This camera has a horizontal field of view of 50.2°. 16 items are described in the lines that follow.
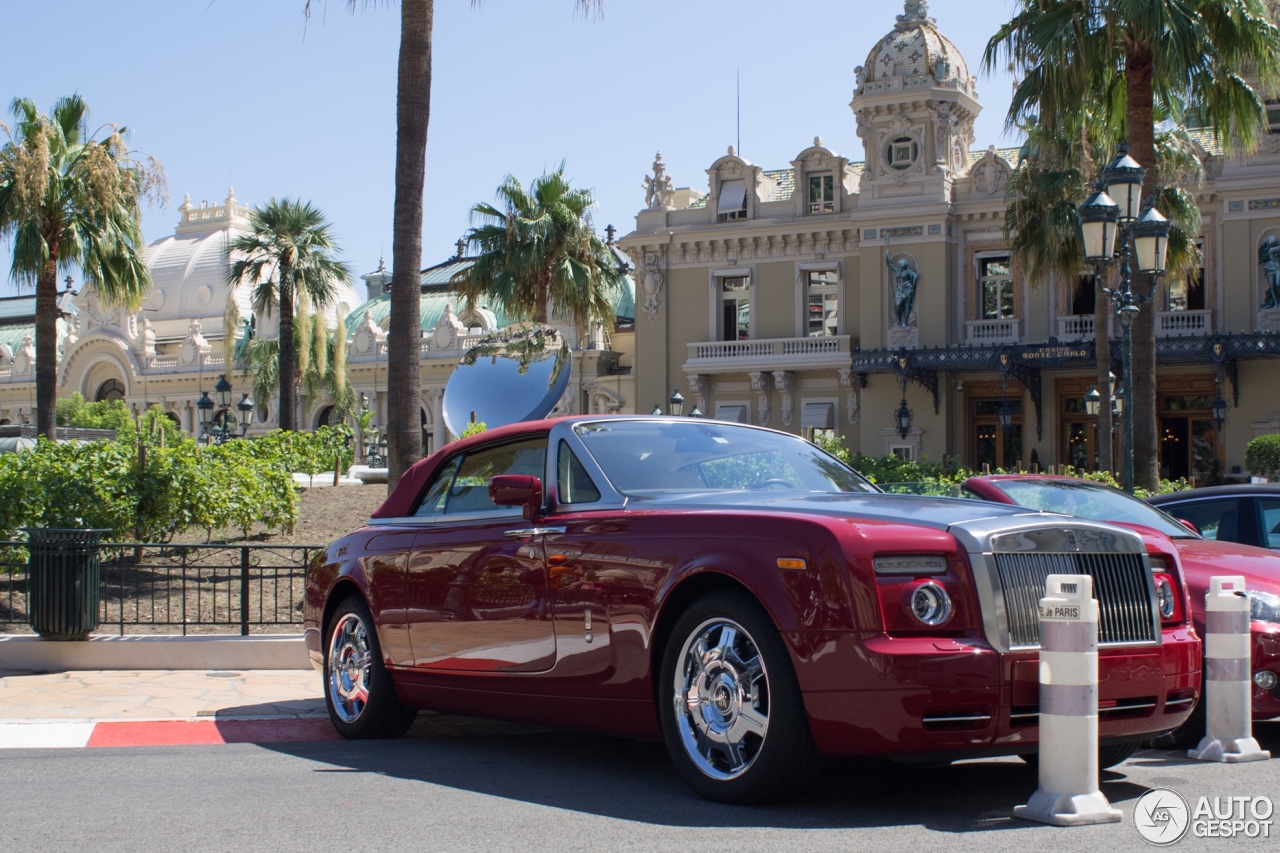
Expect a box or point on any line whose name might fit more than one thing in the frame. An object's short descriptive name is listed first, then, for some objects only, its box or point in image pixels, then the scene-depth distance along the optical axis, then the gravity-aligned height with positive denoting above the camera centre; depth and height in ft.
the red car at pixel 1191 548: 22.06 -1.86
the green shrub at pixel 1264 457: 100.07 -0.97
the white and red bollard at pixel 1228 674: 20.11 -3.39
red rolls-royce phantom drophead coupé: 15.64 -2.09
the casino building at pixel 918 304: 117.29 +13.43
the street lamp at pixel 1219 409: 115.55 +2.96
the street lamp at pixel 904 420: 129.39 +2.34
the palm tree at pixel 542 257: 109.91 +15.37
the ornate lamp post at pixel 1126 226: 45.24 +7.36
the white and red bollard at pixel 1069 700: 15.26 -2.87
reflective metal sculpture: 74.38 +3.58
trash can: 33.58 -3.35
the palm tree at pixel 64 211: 74.49 +13.29
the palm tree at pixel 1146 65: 56.65 +16.41
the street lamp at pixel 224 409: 131.13 +3.76
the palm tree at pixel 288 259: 119.44 +16.66
